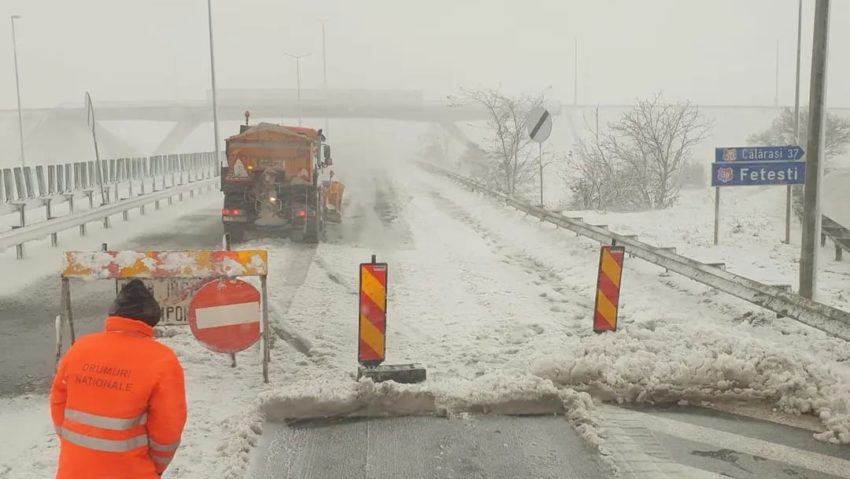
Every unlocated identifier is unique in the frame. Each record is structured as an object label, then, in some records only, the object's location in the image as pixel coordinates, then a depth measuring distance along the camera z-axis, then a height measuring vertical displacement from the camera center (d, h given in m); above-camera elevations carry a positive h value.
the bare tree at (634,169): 26.69 -1.05
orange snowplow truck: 14.40 -0.78
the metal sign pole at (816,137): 7.66 +0.05
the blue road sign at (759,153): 11.58 -0.18
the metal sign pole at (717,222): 12.42 -1.42
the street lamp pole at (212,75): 30.11 +3.10
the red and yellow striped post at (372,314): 6.25 -1.52
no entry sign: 5.86 -1.42
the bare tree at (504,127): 29.13 +0.74
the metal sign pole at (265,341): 6.09 -1.69
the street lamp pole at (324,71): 81.50 +8.76
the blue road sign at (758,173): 11.39 -0.52
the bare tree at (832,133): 43.41 +0.59
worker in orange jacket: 2.78 -1.01
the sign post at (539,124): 15.02 +0.44
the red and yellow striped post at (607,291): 7.46 -1.56
